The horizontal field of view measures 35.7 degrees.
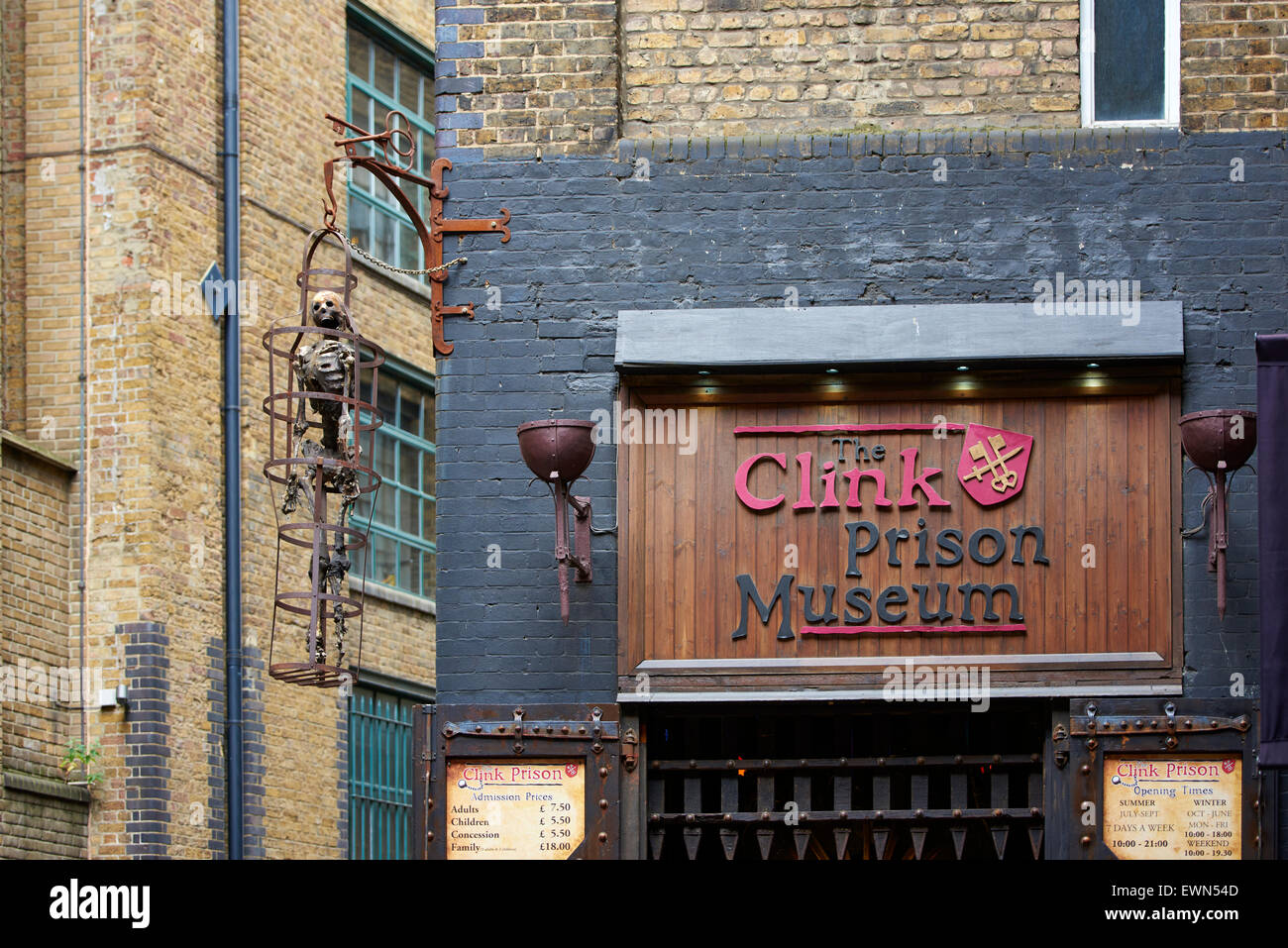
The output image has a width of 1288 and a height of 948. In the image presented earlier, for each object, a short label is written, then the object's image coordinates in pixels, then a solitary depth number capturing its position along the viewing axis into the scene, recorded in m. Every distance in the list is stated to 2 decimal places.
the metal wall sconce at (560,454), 10.15
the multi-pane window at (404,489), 20.27
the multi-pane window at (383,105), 20.59
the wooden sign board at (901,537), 10.63
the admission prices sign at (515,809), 10.49
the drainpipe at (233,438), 17.27
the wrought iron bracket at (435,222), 10.93
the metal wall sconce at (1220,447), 10.03
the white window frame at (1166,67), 11.10
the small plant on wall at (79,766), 16.11
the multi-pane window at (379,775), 19.45
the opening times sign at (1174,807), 10.23
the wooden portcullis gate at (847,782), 10.71
